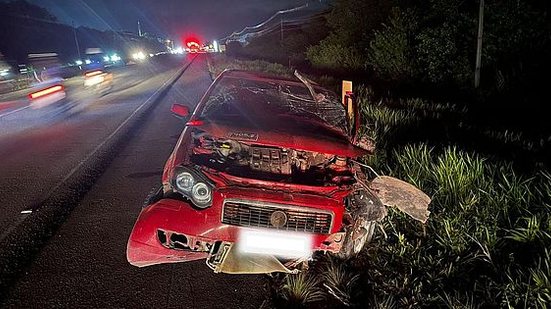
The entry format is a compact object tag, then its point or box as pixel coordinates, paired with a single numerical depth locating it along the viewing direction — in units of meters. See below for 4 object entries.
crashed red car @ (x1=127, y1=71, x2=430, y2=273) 2.76
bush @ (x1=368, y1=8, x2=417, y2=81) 12.00
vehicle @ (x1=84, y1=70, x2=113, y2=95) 18.27
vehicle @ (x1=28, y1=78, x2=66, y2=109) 13.83
